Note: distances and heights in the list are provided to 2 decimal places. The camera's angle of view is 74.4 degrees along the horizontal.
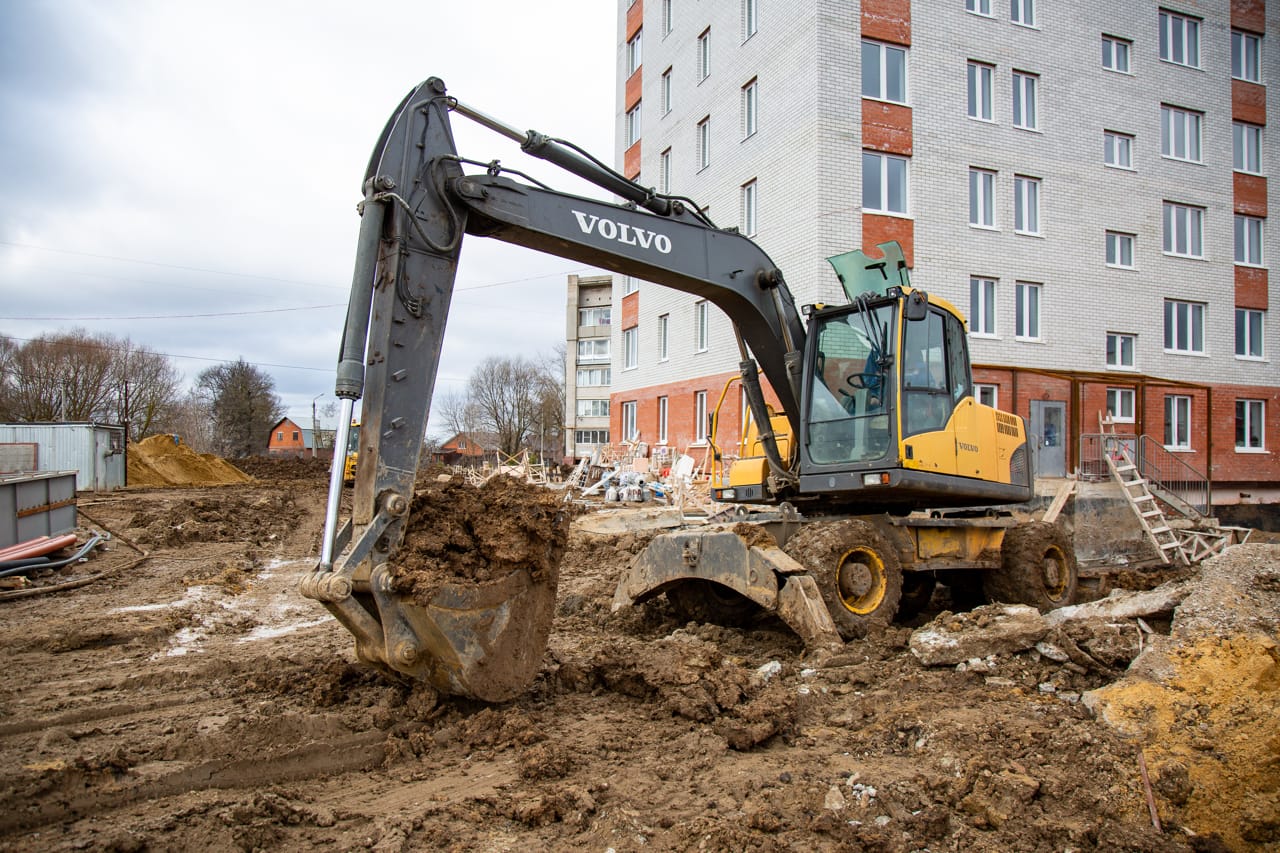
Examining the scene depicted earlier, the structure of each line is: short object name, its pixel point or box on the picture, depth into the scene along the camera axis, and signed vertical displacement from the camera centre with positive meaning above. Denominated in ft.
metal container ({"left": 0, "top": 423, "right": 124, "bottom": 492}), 88.79 -0.77
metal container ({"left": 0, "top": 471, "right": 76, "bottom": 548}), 35.17 -3.04
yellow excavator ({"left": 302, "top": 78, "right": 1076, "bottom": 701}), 14.58 +0.13
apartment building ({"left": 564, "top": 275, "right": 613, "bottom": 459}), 176.45 +24.40
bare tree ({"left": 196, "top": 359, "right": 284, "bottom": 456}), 207.31 +7.65
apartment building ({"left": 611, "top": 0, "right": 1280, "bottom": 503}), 68.28 +22.93
